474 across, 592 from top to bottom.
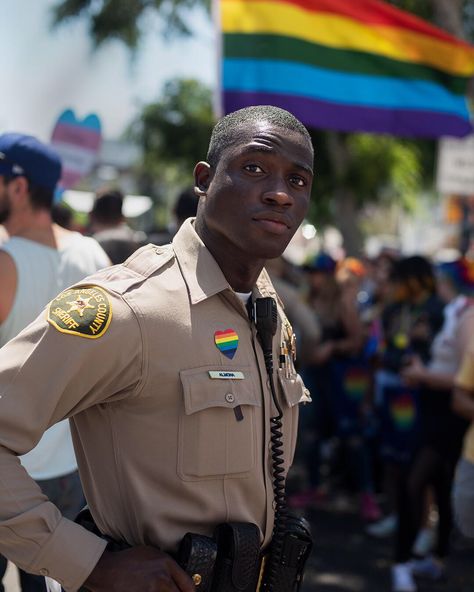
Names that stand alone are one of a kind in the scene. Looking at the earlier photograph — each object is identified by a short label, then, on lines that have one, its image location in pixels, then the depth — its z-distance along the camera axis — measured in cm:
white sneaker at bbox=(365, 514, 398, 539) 661
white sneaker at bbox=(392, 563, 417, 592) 529
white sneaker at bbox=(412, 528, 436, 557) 582
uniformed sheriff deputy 191
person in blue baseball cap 329
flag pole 668
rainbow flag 692
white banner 816
